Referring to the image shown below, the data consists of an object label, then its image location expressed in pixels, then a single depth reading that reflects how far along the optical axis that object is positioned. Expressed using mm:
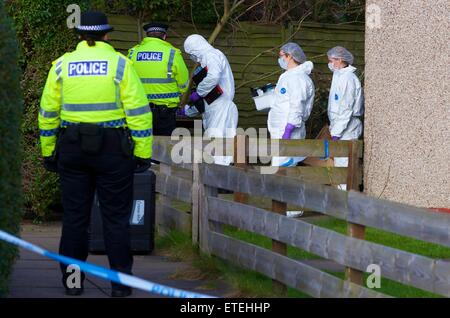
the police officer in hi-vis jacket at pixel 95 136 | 14398
